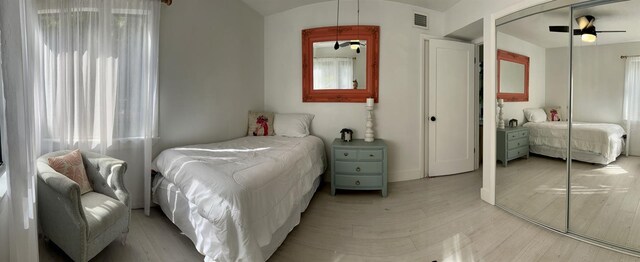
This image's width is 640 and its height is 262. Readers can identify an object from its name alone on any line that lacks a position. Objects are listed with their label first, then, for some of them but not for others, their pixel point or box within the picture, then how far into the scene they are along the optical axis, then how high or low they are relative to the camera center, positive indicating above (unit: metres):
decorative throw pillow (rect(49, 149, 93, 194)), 1.86 -0.32
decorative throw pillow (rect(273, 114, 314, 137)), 3.43 -0.03
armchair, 1.55 -0.56
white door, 3.67 +0.25
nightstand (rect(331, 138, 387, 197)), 3.01 -0.50
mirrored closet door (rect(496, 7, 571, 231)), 2.23 +0.04
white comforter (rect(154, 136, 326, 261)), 1.46 -0.41
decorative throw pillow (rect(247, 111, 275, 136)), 3.51 -0.02
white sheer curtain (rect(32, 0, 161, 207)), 2.08 +0.38
